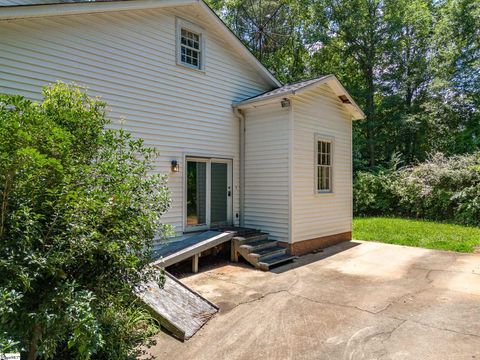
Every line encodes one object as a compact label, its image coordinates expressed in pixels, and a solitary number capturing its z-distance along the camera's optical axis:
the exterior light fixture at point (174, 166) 7.59
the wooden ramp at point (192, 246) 6.34
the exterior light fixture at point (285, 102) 7.96
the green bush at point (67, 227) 2.55
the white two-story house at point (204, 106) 6.10
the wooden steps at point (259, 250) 7.25
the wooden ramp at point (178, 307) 4.25
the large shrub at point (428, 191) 11.94
